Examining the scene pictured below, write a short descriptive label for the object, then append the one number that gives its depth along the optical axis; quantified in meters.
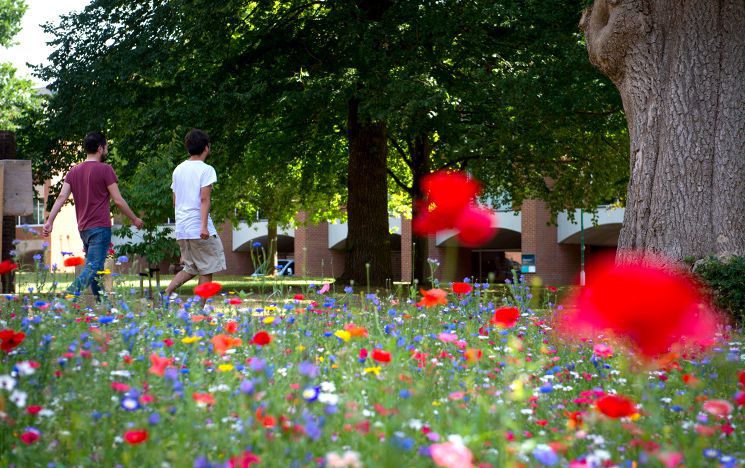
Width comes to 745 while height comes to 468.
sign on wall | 37.62
